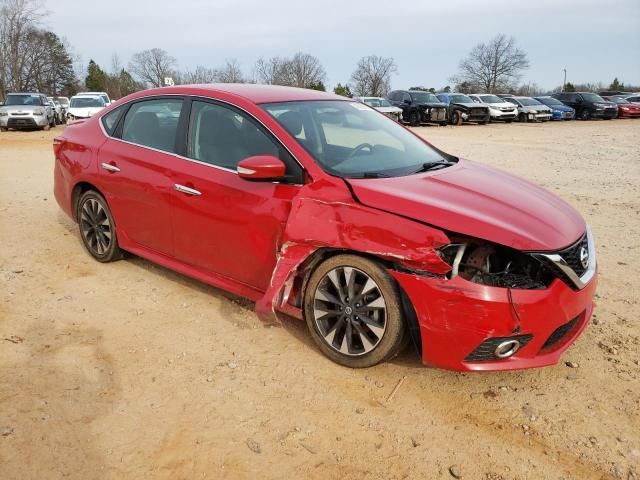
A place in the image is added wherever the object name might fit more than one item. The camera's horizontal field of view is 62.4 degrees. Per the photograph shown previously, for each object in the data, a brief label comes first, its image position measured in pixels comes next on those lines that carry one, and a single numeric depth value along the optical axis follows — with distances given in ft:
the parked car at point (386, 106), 80.48
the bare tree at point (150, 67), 230.48
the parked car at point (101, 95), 73.55
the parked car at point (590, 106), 103.81
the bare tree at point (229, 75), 208.22
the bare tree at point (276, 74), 216.64
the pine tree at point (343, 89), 216.49
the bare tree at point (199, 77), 207.00
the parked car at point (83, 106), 67.72
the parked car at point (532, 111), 97.09
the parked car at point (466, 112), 88.12
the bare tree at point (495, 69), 246.68
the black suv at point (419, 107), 82.48
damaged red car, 8.98
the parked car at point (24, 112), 66.23
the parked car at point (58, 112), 77.82
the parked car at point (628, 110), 109.19
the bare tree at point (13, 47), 171.53
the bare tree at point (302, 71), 219.53
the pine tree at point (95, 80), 238.07
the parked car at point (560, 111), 101.65
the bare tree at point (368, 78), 238.07
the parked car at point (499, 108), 92.38
